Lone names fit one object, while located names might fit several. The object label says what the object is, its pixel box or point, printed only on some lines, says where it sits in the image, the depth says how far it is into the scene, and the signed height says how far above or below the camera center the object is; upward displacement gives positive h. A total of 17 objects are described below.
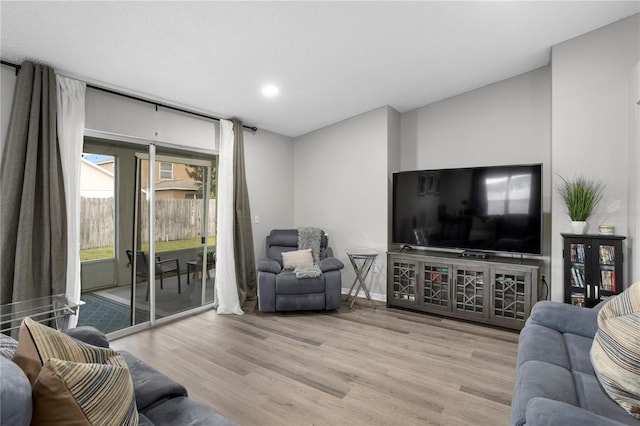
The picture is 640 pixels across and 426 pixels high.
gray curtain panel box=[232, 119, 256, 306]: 4.21 -0.11
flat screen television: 3.39 +0.07
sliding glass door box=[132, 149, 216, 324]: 3.56 -0.24
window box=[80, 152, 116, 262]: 3.10 +0.06
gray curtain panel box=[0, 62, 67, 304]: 2.42 +0.11
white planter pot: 2.94 -0.11
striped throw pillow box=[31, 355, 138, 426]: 0.86 -0.54
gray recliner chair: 3.86 -0.95
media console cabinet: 3.35 -0.84
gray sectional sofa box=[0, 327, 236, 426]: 0.84 -0.80
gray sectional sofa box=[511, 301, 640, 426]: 1.11 -0.77
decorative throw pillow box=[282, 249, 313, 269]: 4.27 -0.63
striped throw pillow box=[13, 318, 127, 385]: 0.95 -0.44
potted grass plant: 2.93 +0.14
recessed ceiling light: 3.46 +1.39
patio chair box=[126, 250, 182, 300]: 3.57 -0.66
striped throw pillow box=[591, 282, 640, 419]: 1.30 -0.63
